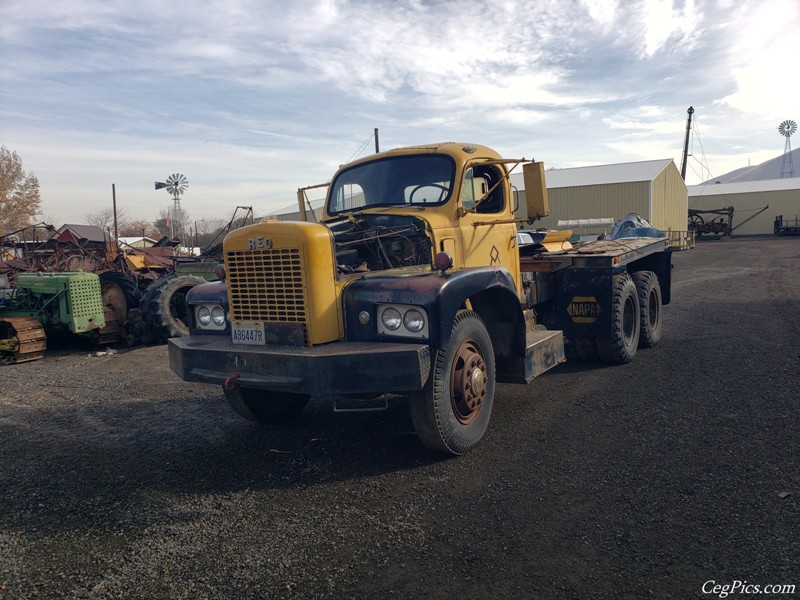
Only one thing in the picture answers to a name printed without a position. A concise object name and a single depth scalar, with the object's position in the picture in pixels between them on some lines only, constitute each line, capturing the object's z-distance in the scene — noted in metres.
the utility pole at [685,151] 44.71
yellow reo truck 4.12
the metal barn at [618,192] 37.22
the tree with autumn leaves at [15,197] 41.75
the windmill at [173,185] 46.70
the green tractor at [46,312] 9.62
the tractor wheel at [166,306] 9.97
